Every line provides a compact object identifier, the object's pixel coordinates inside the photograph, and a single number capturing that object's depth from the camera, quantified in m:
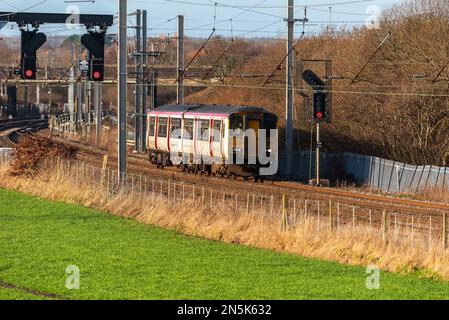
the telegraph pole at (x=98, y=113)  66.21
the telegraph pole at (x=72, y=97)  69.74
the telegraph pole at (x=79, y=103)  78.81
